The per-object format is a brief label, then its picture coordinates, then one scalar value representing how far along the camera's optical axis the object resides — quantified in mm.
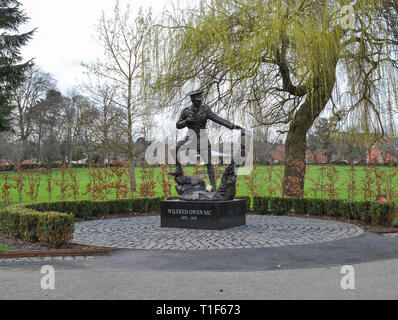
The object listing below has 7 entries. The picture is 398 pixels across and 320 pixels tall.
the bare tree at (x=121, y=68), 21594
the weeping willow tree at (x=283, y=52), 9617
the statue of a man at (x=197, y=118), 10398
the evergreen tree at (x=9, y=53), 18953
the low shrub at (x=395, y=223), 10667
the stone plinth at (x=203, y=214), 10172
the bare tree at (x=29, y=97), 43500
